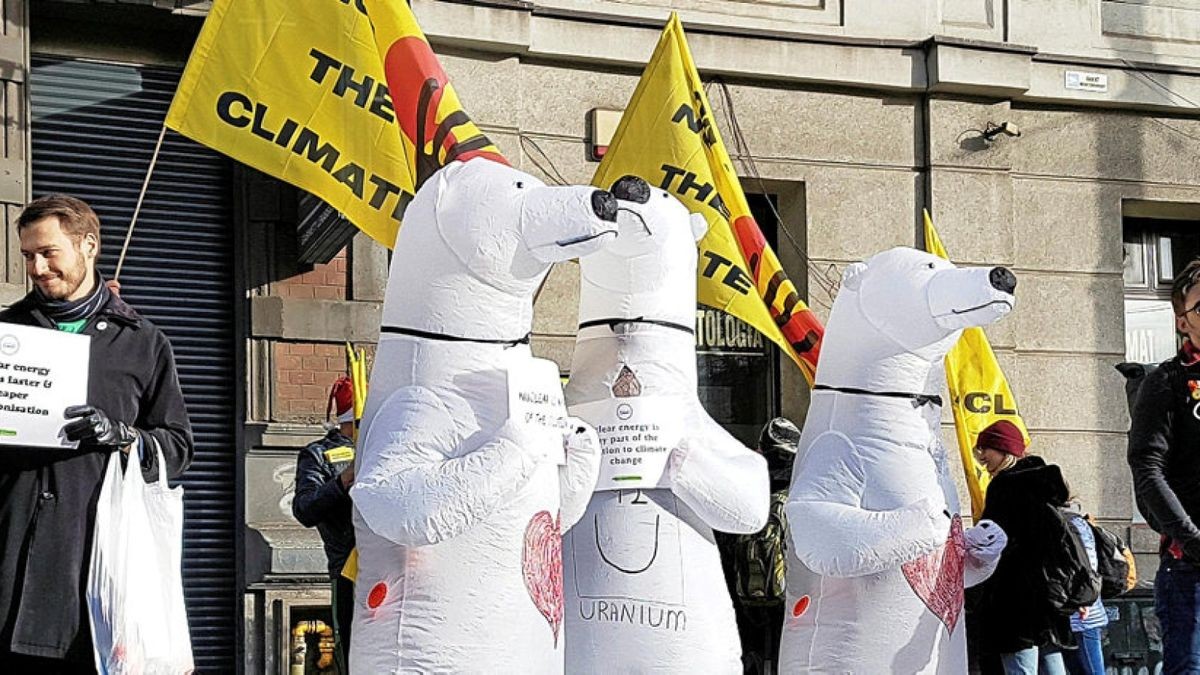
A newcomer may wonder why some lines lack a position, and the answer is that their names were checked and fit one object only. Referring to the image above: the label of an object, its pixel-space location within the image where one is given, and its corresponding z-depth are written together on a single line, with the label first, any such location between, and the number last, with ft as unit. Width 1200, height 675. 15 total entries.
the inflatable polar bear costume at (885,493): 20.12
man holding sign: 16.33
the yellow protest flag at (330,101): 22.08
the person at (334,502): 21.45
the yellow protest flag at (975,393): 29.96
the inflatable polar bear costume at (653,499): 19.01
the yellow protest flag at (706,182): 24.93
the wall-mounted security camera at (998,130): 39.11
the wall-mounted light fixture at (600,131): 36.27
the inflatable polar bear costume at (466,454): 17.12
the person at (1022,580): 25.66
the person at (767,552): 27.66
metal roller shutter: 33.47
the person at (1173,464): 21.57
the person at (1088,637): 28.96
